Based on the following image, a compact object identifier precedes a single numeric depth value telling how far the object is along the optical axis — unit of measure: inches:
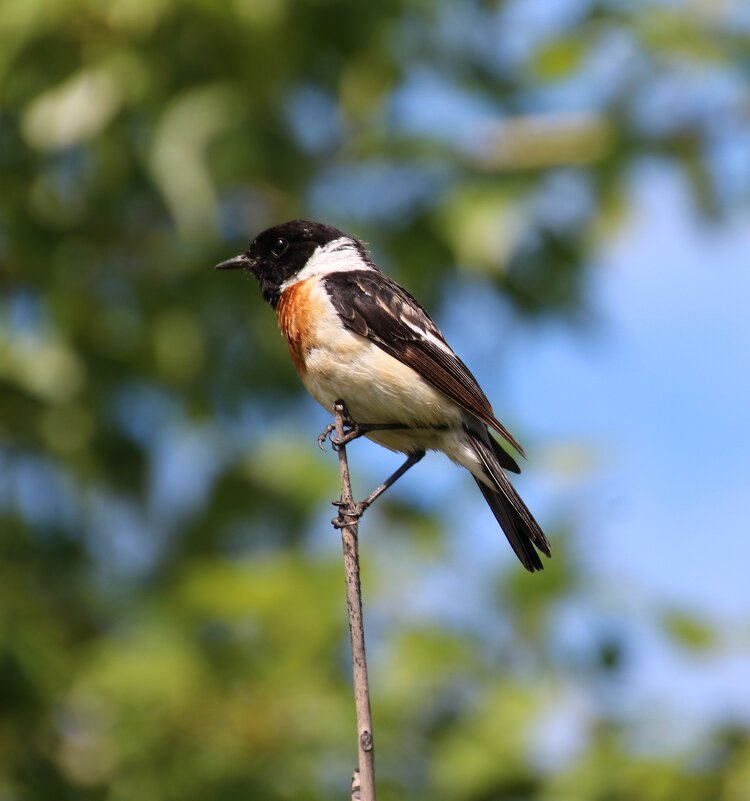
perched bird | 376.2
